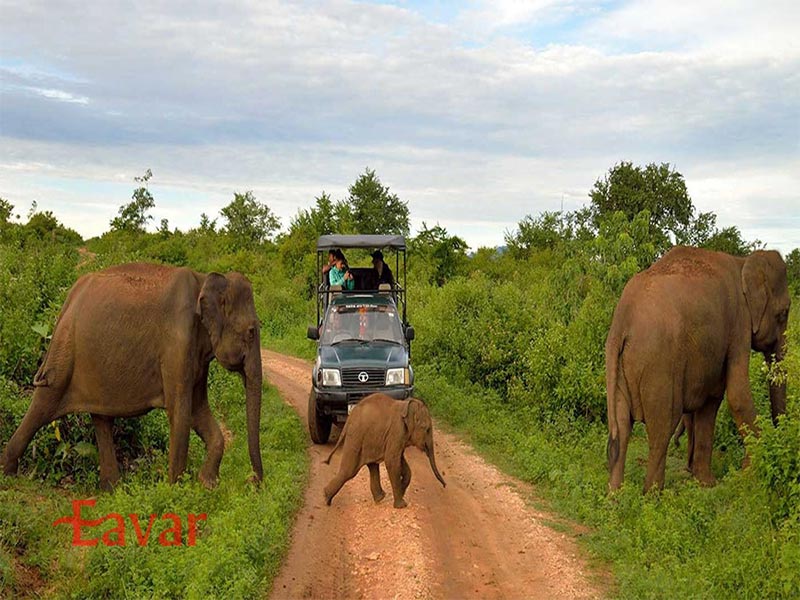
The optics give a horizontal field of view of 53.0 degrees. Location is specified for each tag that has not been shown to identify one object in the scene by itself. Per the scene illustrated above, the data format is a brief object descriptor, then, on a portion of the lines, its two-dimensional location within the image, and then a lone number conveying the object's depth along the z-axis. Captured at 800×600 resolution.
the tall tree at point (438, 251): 30.69
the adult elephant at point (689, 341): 9.43
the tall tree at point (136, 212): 51.56
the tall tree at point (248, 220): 59.56
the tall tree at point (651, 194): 34.66
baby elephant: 8.89
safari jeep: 12.08
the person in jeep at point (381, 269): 15.49
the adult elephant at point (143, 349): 9.13
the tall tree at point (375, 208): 47.82
